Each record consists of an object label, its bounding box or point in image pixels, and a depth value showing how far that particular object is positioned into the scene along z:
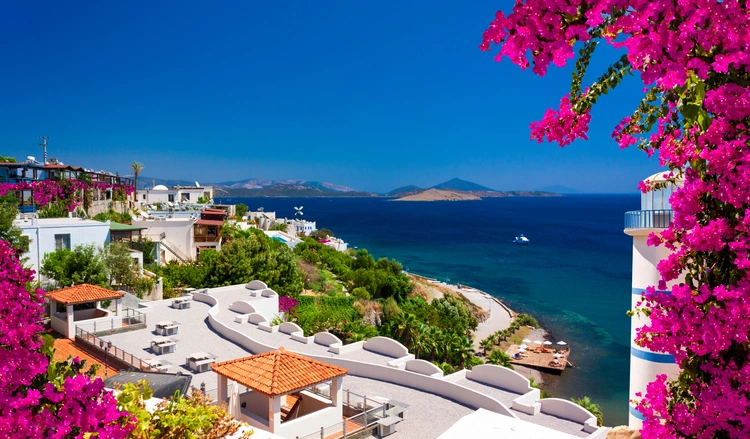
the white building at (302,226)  87.86
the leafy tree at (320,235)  84.58
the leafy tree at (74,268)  25.64
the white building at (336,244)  70.06
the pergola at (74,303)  21.08
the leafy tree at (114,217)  41.86
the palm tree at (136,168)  72.20
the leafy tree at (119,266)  27.44
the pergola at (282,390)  12.50
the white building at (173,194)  71.38
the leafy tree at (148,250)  34.66
